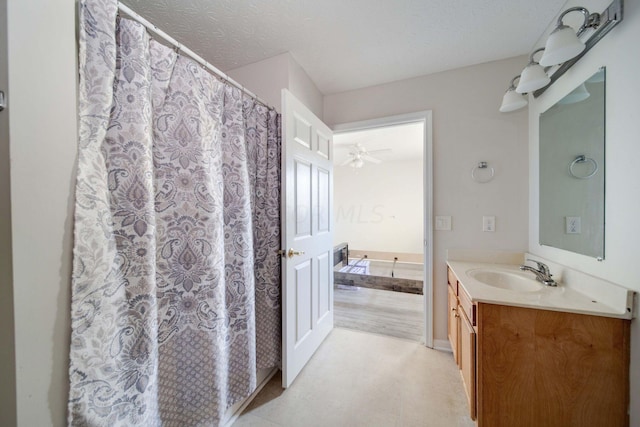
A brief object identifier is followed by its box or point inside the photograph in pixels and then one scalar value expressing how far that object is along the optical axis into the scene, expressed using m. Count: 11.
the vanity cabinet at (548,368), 0.98
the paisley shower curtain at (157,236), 0.73
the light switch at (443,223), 1.93
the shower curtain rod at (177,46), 0.83
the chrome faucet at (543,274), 1.31
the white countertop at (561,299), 0.96
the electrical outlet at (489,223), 1.82
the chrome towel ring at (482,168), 1.82
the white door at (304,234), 1.48
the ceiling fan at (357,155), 3.52
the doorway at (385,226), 2.12
